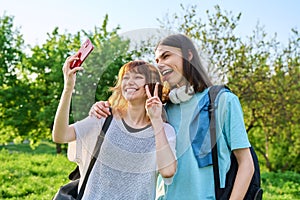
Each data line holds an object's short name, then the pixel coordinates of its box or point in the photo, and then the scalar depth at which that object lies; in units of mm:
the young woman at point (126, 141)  2021
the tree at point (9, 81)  20922
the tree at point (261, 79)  13508
